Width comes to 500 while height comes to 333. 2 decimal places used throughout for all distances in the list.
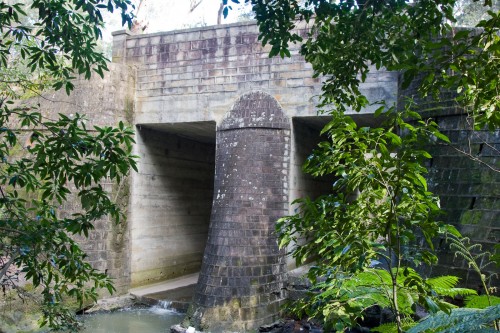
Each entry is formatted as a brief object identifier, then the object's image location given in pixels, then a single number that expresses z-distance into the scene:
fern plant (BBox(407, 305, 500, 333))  1.93
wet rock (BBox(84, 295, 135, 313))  9.47
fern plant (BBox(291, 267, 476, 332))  2.14
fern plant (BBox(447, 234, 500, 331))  2.54
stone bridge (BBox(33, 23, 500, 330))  7.96
